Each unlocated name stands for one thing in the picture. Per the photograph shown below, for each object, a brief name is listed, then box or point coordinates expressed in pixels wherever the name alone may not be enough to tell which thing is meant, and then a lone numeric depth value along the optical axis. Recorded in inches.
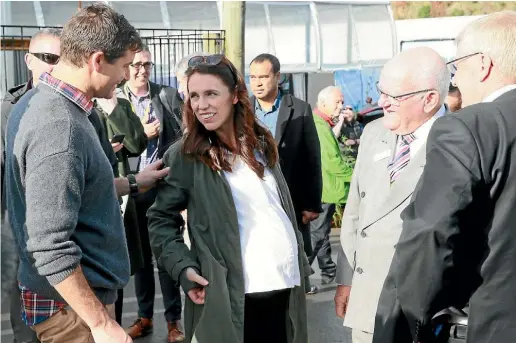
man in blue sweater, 108.0
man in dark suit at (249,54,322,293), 240.2
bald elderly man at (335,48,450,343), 139.6
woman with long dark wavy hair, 136.5
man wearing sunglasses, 140.1
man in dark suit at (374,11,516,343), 96.0
